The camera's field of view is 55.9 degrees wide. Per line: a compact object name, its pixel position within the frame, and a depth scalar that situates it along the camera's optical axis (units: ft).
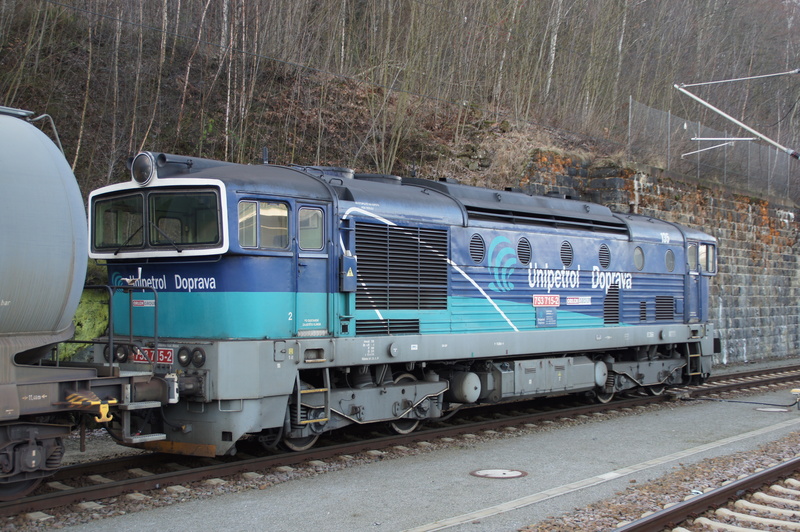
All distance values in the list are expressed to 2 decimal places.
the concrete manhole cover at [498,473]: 29.17
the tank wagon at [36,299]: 19.95
